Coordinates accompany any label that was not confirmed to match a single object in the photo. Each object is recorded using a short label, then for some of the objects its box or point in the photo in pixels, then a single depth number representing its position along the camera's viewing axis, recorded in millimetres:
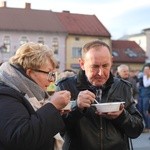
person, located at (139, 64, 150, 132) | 6930
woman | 1451
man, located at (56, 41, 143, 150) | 1839
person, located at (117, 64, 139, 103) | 6546
